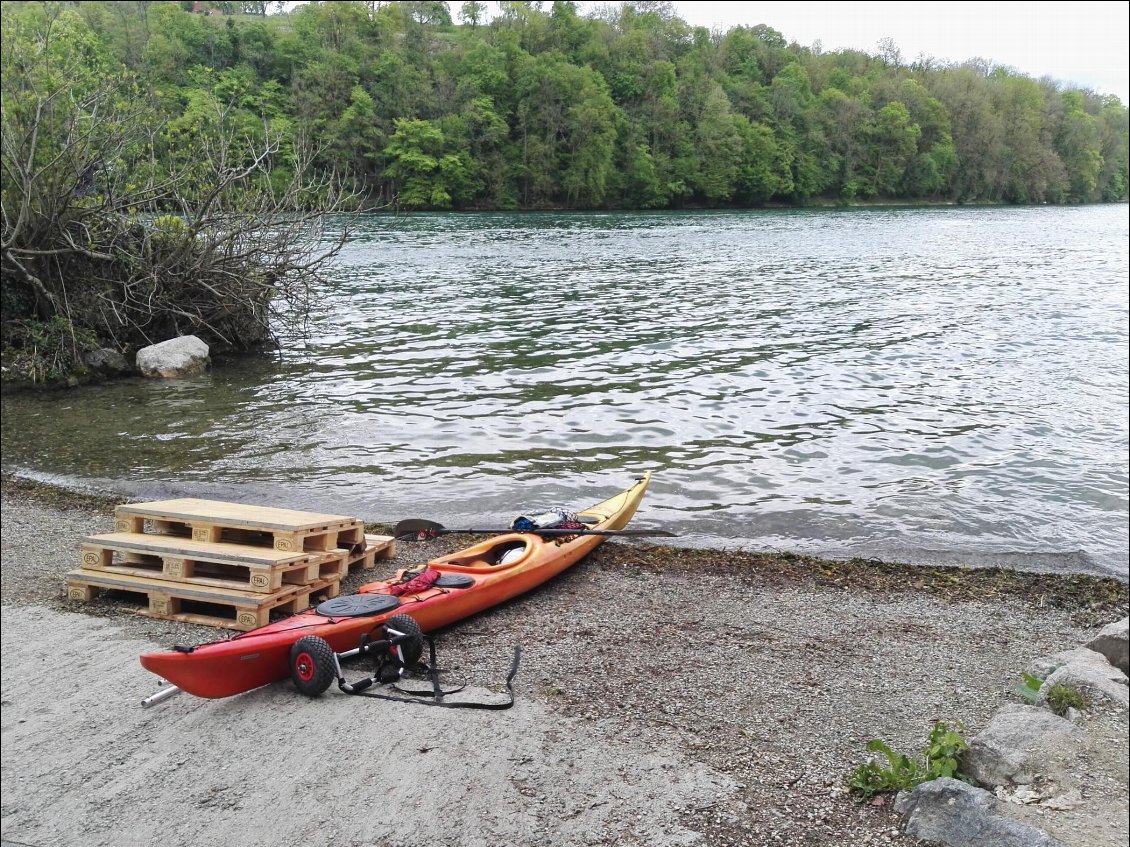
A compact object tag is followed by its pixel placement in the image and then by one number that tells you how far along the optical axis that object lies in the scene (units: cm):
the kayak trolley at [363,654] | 484
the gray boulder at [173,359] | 1484
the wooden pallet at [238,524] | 610
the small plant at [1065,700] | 449
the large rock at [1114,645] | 517
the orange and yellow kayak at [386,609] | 476
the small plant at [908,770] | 390
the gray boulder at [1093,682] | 451
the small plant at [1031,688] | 480
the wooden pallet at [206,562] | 582
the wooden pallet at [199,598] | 571
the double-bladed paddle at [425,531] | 773
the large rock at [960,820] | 334
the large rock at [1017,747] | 384
